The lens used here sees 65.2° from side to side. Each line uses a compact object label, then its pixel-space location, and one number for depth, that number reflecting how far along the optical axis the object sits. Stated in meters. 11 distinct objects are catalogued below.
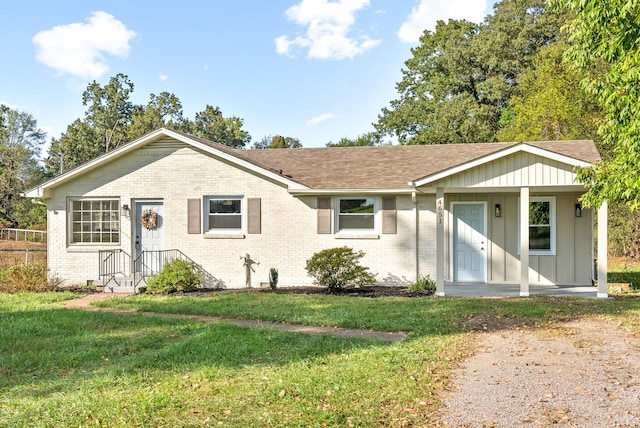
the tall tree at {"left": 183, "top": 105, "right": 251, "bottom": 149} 47.16
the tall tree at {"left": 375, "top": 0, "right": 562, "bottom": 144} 31.23
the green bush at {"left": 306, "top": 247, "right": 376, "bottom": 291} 12.79
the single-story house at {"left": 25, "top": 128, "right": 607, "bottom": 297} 13.75
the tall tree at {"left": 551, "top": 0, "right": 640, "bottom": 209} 7.72
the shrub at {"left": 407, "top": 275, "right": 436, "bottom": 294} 12.68
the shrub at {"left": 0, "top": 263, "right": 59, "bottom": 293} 13.35
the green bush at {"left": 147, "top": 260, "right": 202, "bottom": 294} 13.03
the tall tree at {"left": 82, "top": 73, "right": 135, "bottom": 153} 47.56
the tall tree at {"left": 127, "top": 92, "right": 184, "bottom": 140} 45.19
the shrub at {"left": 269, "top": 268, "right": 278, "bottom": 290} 13.64
